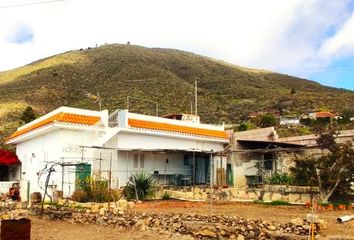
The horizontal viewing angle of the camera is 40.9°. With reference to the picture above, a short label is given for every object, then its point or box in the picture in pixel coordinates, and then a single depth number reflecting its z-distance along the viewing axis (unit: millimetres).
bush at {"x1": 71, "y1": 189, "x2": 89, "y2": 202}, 21750
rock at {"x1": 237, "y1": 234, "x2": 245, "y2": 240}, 12258
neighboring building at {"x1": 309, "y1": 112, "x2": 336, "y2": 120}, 44219
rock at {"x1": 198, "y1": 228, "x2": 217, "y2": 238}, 12773
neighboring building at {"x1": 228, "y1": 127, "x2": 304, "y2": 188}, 28297
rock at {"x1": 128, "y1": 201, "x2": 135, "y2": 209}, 20338
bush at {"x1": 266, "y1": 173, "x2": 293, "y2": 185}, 24780
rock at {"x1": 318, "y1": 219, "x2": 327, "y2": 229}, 13400
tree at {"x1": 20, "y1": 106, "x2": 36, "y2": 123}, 48003
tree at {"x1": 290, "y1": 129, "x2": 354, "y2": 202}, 21109
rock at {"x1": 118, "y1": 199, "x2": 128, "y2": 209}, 19992
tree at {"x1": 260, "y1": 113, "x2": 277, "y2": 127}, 45562
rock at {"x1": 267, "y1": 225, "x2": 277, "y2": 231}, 13083
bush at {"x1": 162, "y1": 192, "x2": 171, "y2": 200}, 24912
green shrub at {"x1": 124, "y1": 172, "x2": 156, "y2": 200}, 23766
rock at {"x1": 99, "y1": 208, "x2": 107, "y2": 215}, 17780
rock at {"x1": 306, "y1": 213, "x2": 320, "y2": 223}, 11832
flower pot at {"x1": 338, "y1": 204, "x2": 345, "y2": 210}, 19827
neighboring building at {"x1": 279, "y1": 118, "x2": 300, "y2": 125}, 45700
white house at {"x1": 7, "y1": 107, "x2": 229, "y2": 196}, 27328
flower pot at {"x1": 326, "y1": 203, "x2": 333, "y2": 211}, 19641
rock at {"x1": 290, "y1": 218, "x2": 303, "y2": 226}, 13162
